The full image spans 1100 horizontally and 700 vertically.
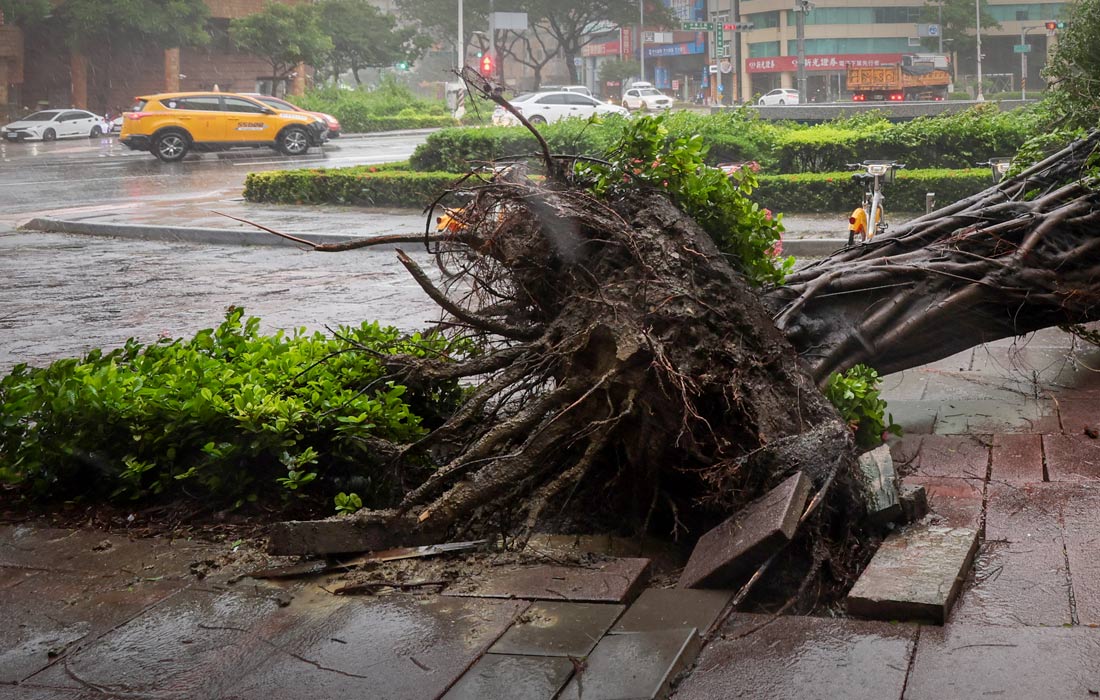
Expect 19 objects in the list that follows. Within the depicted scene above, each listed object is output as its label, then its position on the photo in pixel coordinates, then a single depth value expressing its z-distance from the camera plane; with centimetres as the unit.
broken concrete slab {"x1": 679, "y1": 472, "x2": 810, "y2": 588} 378
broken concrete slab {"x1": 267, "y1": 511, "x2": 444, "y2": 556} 426
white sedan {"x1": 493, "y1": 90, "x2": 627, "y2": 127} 4088
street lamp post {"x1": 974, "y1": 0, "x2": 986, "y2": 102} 6771
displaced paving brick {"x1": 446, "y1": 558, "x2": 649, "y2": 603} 386
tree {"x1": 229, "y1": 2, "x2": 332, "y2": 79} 5266
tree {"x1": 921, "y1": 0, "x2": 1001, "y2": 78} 7238
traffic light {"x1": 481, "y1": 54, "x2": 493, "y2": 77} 4423
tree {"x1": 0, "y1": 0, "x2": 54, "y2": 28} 4612
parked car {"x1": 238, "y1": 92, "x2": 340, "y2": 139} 3567
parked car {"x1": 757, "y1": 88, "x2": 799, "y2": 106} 6174
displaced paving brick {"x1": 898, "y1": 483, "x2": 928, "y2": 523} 440
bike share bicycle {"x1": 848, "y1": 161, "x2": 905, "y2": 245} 1158
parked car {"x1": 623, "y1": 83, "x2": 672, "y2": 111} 5594
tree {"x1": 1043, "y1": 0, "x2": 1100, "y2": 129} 899
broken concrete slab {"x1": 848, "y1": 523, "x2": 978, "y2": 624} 363
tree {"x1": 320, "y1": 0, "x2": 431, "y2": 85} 6184
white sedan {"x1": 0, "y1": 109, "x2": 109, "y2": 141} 4384
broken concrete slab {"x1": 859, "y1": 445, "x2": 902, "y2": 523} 431
